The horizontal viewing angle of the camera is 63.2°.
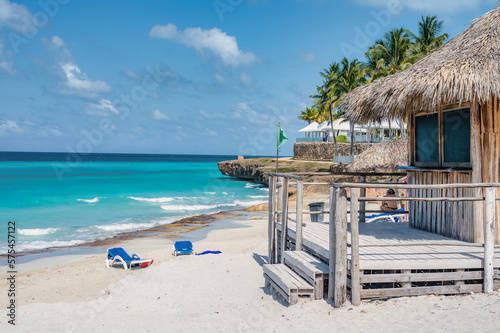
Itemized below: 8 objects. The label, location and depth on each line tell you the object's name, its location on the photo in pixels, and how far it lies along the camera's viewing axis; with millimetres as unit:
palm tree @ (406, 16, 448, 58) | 31489
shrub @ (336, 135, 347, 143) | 46597
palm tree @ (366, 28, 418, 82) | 32594
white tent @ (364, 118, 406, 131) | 36300
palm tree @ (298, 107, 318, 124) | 66500
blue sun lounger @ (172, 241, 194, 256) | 12492
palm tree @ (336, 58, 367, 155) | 38781
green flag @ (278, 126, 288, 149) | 12989
